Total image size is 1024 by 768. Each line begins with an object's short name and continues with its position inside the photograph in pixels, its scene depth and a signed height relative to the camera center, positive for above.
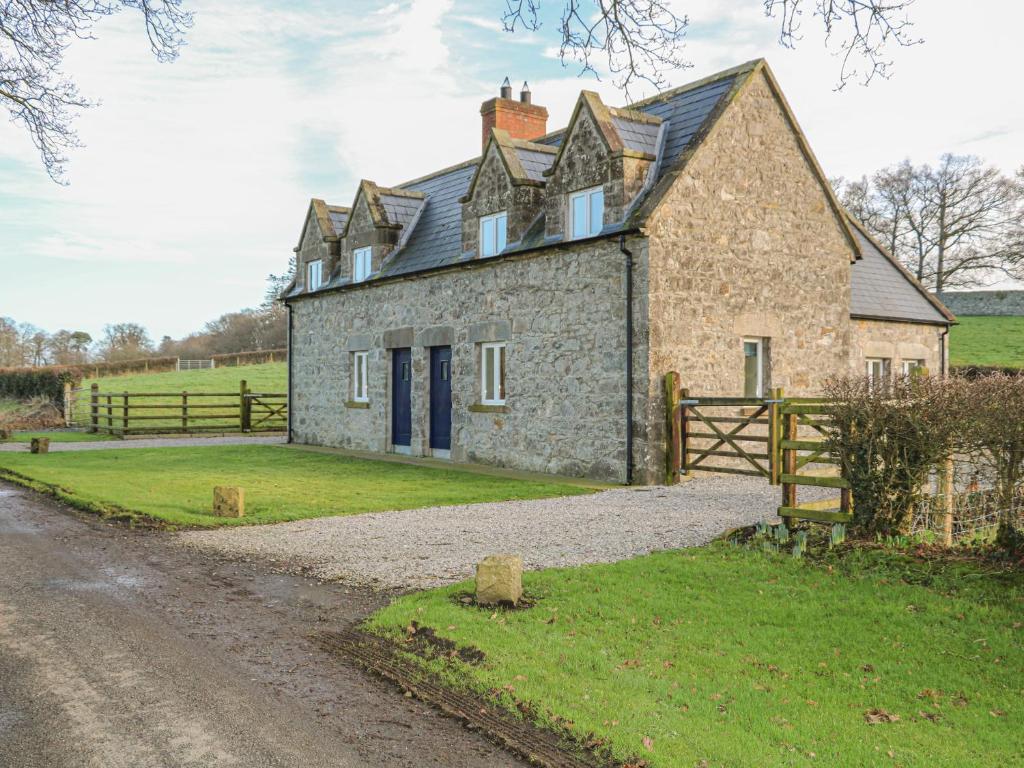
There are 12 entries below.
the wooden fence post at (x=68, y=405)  35.57 -0.95
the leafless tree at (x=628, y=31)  6.12 +2.64
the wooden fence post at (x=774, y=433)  13.25 -0.80
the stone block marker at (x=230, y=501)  11.95 -1.64
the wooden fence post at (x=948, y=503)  8.66 -1.22
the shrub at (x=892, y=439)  8.21 -0.56
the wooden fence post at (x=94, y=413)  31.52 -1.14
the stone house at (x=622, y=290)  15.58 +1.88
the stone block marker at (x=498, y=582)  7.00 -1.61
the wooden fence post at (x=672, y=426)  15.20 -0.77
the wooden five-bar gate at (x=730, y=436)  13.52 -0.94
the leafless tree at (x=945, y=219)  43.50 +8.62
